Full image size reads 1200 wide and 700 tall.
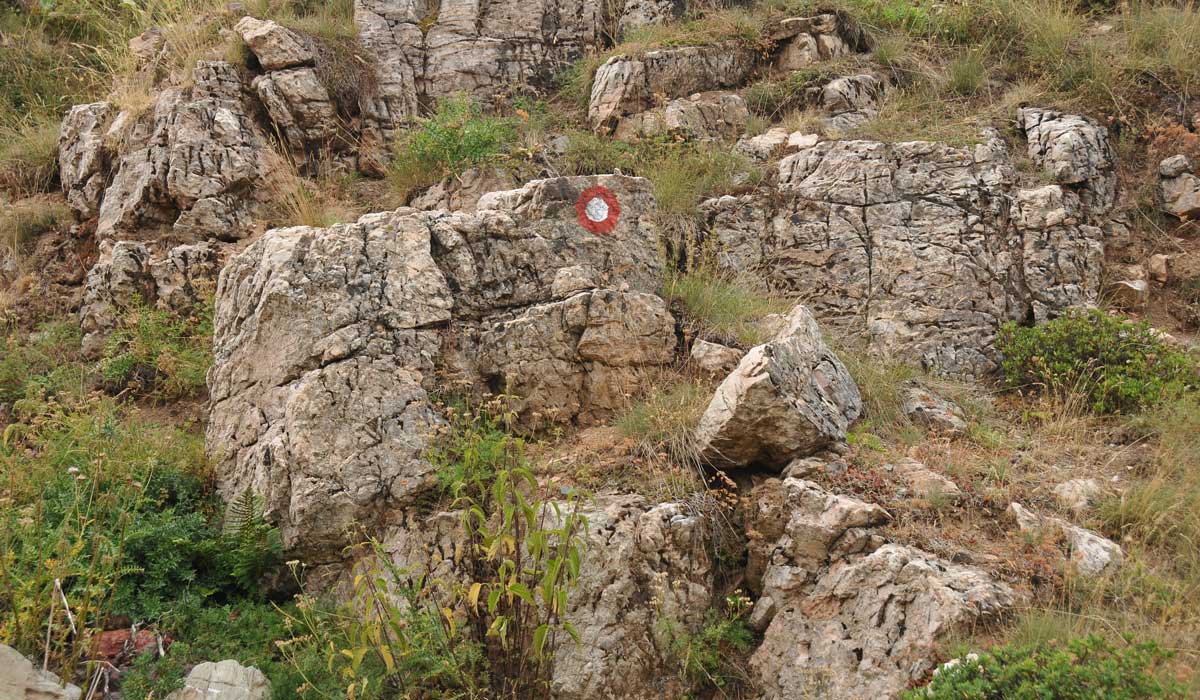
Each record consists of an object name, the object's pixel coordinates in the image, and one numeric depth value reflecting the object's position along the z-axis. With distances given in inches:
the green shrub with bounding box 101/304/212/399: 268.5
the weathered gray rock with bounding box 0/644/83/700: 139.4
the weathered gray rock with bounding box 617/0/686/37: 405.1
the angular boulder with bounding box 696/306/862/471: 197.5
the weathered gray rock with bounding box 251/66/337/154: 343.6
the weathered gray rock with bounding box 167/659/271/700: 156.4
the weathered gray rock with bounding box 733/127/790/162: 331.9
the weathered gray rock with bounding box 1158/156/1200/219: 299.9
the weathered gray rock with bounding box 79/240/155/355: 291.0
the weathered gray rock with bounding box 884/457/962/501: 190.5
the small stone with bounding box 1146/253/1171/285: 289.7
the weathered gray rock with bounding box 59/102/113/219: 340.8
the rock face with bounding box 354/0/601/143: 387.9
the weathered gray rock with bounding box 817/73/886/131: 344.5
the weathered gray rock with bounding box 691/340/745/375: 230.2
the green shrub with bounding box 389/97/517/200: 314.0
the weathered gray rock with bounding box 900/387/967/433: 233.9
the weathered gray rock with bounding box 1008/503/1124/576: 166.2
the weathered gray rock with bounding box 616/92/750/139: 342.9
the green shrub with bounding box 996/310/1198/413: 237.1
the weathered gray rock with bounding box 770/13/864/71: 377.4
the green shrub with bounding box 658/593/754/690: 173.3
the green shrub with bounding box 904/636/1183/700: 126.3
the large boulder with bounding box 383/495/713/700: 172.4
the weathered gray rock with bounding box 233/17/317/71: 347.3
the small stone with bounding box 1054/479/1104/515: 191.6
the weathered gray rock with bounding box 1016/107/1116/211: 304.3
